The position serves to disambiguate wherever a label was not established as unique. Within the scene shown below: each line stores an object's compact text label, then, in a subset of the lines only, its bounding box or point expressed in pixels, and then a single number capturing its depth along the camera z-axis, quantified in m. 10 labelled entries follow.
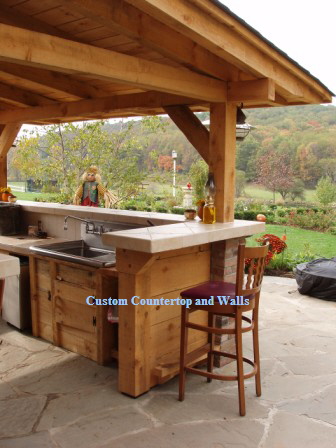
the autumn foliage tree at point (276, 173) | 15.22
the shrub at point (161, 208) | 11.61
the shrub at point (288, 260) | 6.74
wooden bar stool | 2.72
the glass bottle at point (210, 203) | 3.30
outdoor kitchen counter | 2.74
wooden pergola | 2.24
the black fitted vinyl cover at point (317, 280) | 5.27
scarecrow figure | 5.25
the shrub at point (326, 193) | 11.59
